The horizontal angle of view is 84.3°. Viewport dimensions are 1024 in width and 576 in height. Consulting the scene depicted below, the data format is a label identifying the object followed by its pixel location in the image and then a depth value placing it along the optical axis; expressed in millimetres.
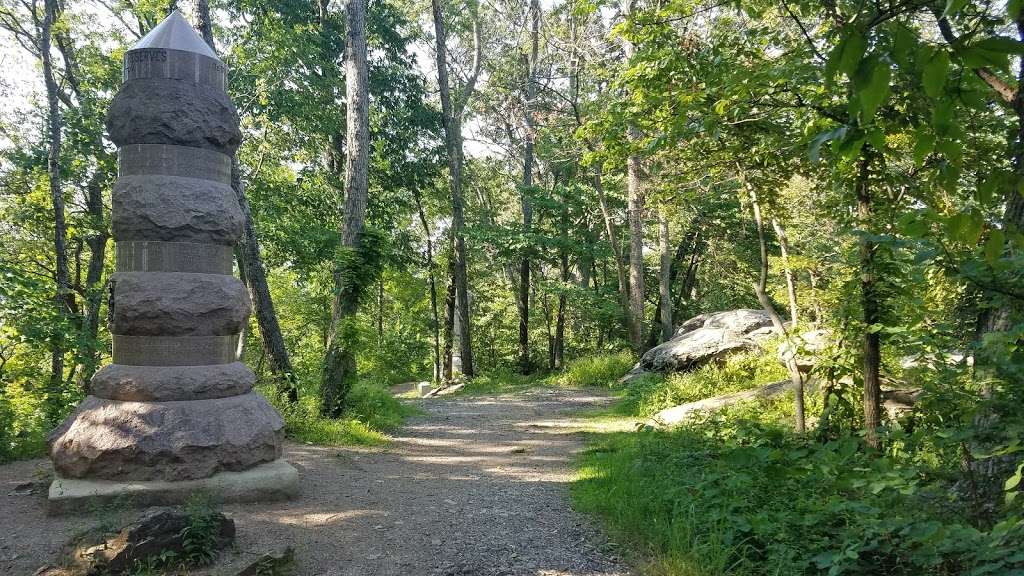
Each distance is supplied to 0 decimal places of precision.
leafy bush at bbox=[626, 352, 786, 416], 10305
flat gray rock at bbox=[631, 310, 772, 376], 12117
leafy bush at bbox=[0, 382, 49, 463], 6673
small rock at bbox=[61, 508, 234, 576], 3520
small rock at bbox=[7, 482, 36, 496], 5312
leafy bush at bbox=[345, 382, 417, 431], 9573
